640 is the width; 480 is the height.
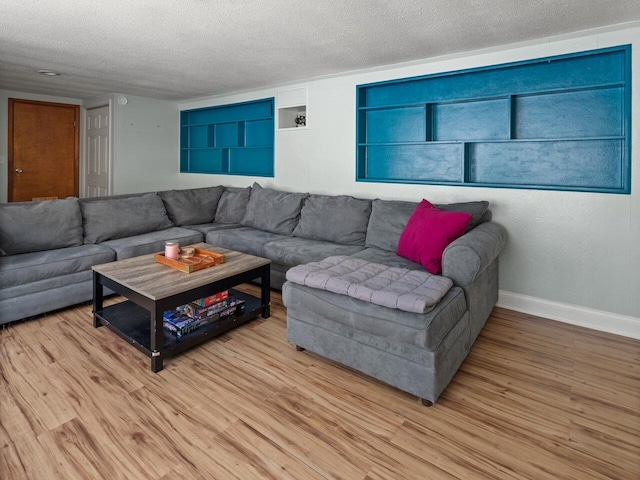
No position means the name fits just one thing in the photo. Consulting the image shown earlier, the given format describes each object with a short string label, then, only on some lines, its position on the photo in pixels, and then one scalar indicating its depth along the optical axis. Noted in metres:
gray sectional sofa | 2.07
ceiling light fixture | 4.32
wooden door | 5.64
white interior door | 5.72
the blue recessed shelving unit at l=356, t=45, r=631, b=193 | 2.89
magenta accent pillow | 2.69
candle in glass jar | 2.89
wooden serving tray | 2.69
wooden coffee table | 2.31
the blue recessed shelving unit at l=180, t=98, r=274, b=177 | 5.26
